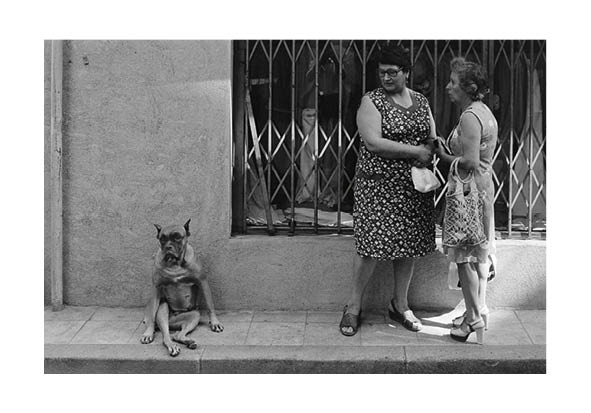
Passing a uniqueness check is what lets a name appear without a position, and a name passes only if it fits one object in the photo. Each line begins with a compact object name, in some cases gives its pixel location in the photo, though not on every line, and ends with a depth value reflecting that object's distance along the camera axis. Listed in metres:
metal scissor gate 7.18
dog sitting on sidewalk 6.38
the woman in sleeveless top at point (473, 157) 5.91
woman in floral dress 6.27
